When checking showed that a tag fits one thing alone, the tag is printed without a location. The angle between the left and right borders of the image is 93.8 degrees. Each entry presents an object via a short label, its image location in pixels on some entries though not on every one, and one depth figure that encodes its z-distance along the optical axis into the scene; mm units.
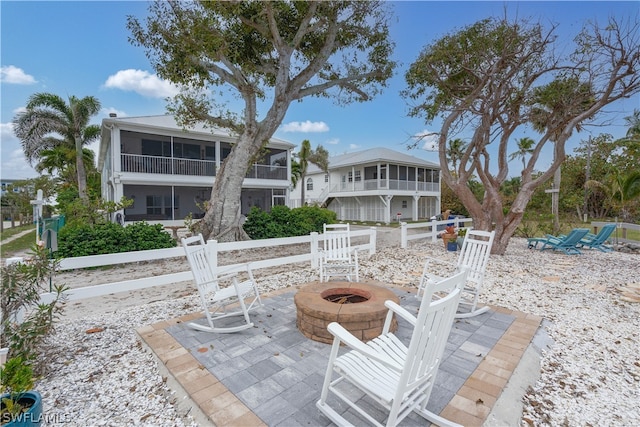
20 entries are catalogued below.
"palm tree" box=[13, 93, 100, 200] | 16469
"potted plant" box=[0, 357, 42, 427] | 1796
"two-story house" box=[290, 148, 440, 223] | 23234
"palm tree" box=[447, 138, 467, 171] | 23639
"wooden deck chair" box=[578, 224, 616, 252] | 9070
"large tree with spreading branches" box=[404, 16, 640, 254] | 7254
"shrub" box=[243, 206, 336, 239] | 10961
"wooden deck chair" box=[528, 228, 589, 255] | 8805
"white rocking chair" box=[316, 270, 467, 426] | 1729
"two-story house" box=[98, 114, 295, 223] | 14406
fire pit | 3043
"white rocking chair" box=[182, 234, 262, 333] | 3459
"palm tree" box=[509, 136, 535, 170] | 27016
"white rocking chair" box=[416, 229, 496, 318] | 4061
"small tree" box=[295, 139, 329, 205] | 24028
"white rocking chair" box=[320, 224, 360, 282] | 5332
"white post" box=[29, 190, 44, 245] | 7600
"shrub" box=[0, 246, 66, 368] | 2623
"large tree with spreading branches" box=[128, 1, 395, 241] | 8555
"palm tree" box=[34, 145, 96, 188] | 19094
